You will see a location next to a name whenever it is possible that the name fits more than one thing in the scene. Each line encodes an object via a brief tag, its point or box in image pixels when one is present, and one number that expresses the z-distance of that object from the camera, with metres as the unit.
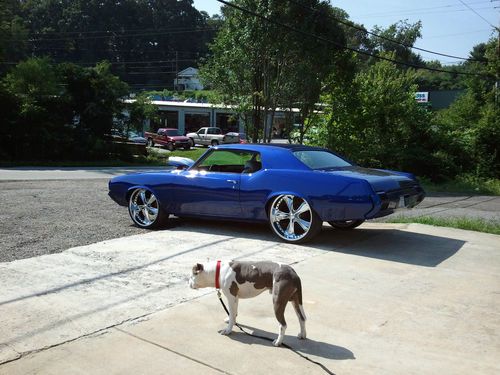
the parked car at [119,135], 26.17
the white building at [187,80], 109.06
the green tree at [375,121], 18.05
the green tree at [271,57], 17.91
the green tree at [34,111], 22.97
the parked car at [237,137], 39.62
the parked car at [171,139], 37.47
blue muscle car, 6.13
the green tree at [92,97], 24.84
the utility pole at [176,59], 91.56
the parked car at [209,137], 40.94
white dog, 3.51
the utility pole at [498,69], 26.49
